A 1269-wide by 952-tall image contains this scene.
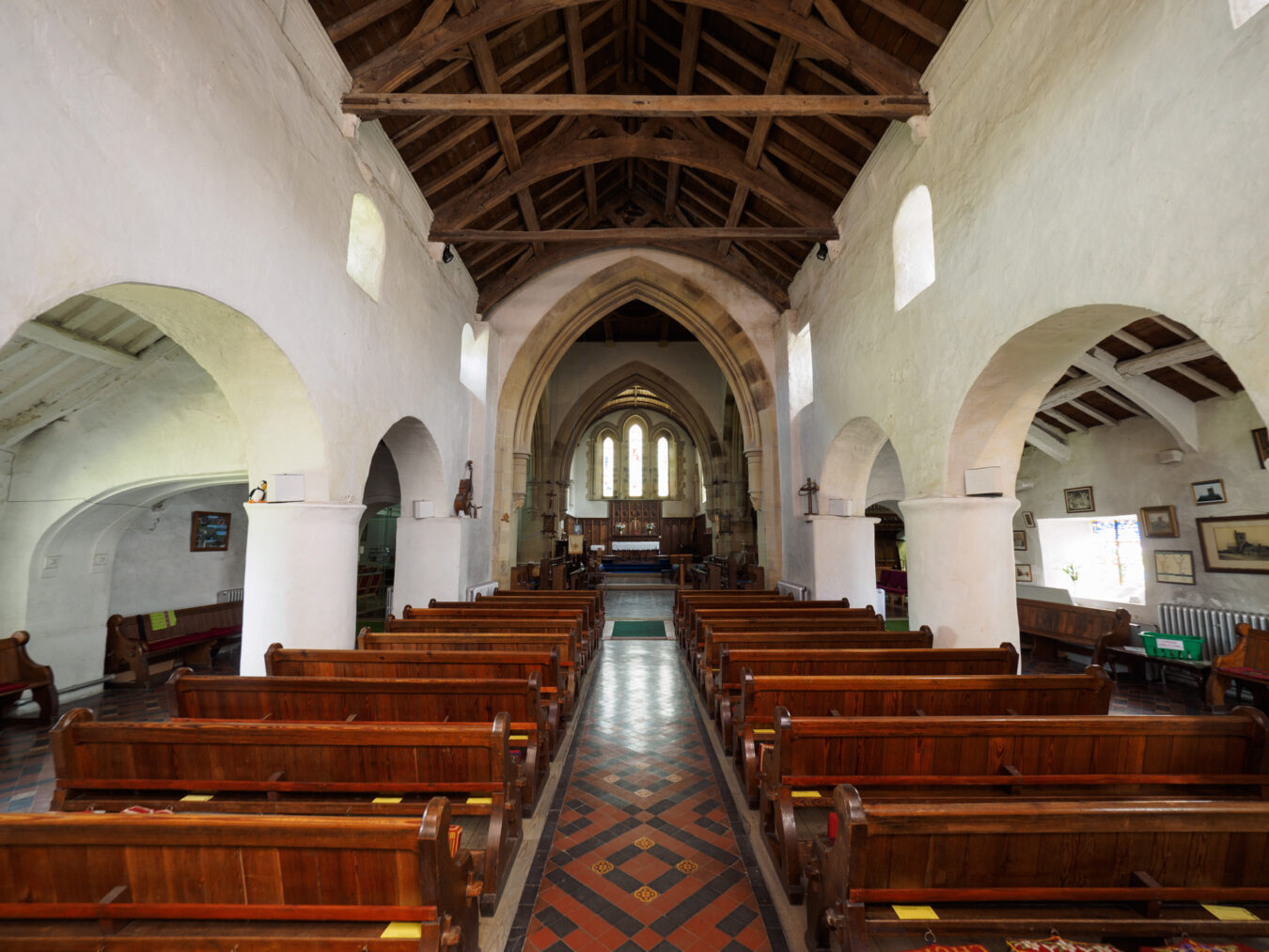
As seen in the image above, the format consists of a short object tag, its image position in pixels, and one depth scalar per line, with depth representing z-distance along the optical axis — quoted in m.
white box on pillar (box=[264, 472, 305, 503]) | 5.00
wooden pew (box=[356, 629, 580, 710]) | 5.16
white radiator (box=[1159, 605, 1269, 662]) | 7.36
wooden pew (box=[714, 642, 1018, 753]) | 4.51
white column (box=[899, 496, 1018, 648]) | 5.11
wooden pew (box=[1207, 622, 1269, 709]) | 6.41
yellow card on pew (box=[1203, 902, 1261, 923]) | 2.01
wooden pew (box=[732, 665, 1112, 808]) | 3.73
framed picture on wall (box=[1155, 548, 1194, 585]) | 8.04
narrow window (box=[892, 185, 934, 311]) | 5.76
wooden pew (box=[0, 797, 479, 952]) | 1.82
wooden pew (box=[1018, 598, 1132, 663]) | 7.83
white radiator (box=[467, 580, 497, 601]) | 9.28
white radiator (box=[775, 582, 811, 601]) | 9.05
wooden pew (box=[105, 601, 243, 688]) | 7.73
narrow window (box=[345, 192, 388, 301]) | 6.12
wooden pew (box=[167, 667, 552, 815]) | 3.67
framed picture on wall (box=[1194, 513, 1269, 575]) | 7.09
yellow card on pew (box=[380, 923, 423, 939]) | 1.79
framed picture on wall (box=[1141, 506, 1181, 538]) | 8.15
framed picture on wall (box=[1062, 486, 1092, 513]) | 9.55
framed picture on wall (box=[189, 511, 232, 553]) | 9.19
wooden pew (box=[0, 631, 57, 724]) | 6.26
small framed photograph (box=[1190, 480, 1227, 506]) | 7.52
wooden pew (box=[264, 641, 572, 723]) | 4.39
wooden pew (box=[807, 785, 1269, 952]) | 2.00
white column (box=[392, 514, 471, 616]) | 8.59
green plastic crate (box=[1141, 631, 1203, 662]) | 7.51
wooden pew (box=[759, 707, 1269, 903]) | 2.90
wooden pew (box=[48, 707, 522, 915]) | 2.86
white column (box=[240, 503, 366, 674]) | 4.95
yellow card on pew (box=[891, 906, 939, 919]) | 2.06
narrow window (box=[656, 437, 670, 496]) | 27.16
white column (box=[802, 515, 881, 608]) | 8.75
